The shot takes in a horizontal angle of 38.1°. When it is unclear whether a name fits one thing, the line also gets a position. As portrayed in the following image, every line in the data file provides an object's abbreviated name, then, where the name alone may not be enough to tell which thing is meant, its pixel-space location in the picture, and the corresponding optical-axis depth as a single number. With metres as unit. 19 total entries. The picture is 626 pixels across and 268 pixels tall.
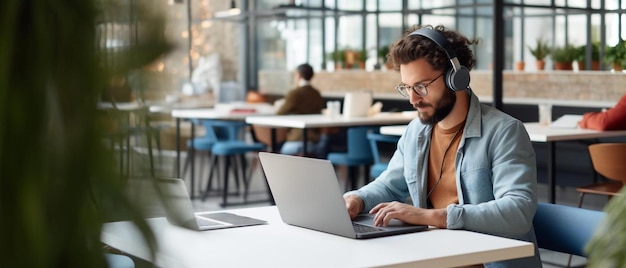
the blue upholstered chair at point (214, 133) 8.79
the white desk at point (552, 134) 5.70
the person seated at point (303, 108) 8.36
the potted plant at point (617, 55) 8.79
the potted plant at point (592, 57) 10.23
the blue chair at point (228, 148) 8.51
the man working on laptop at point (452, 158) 2.48
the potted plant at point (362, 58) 13.18
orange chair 5.57
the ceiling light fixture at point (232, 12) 12.78
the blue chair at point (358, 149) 7.56
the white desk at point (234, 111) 8.55
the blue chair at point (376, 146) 6.61
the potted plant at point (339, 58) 13.52
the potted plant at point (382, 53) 12.59
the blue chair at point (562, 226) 2.45
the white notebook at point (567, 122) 6.31
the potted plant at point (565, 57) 10.20
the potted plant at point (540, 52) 10.74
